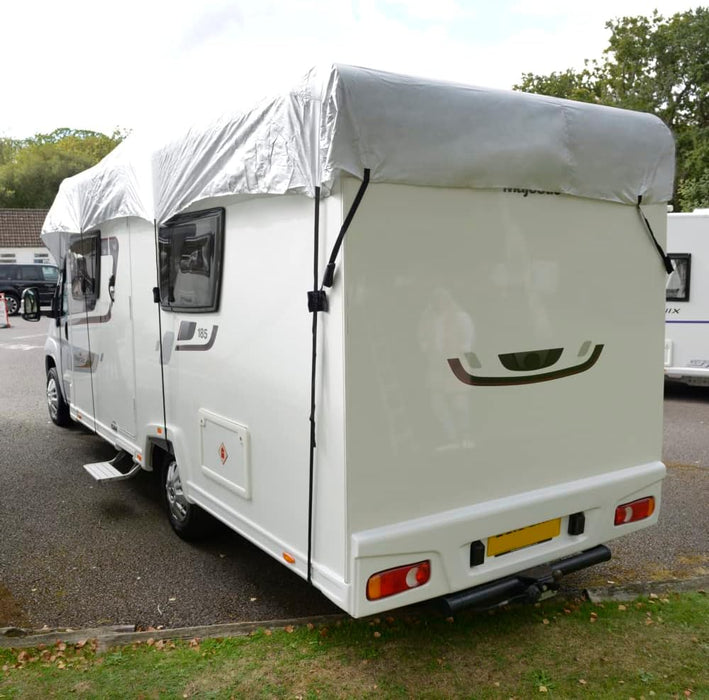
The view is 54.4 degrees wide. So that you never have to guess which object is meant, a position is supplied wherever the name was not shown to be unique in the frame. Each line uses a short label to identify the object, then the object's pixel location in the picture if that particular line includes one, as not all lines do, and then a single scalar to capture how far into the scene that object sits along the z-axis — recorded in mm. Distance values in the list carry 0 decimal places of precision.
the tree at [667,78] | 23438
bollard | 19922
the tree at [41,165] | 53750
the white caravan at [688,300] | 9094
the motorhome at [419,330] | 2785
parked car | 23812
